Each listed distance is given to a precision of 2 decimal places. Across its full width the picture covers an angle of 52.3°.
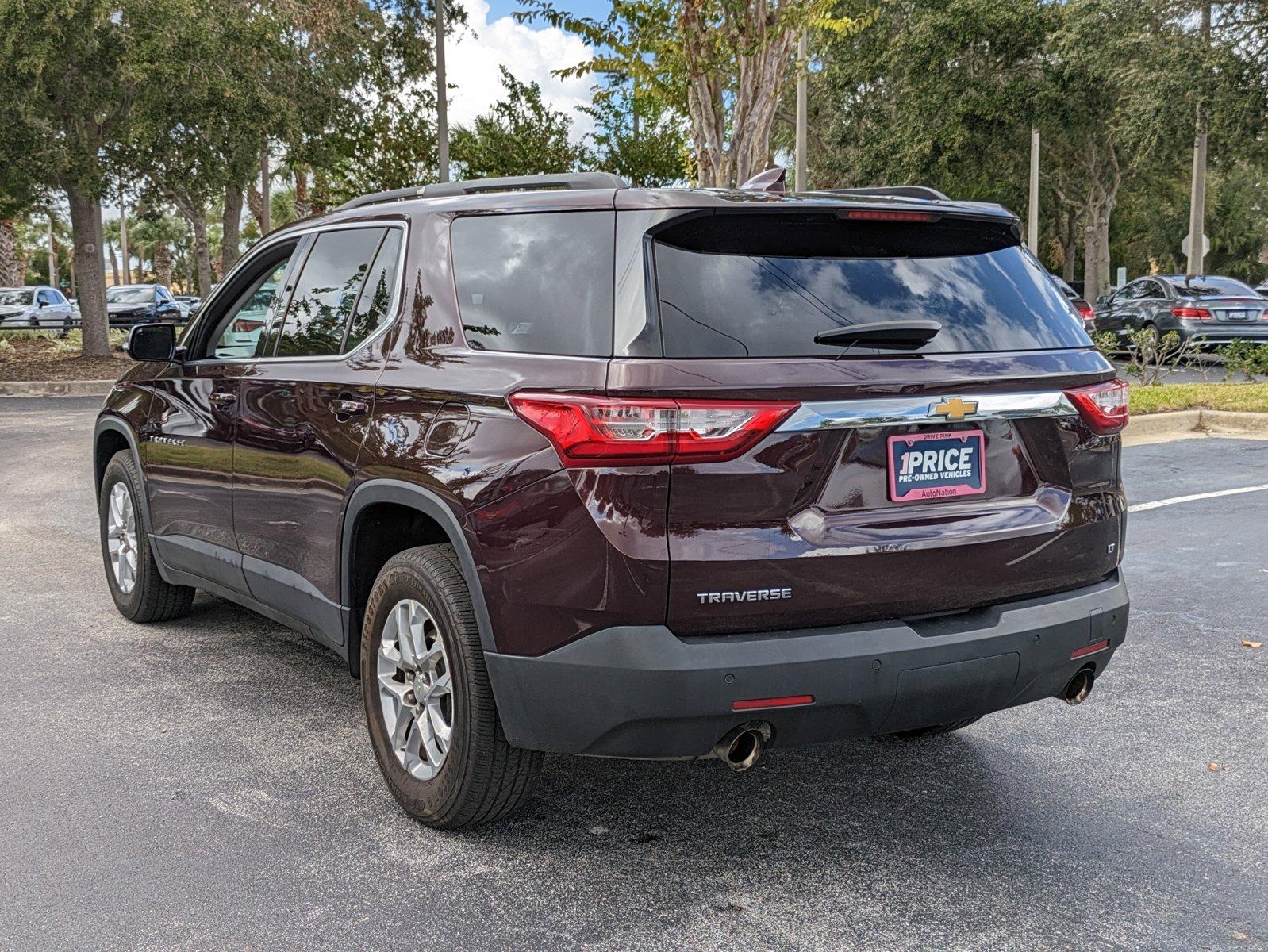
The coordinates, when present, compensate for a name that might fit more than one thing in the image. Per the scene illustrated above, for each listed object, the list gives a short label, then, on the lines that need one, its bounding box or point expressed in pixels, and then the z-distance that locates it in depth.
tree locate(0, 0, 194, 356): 18.97
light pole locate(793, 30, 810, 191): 22.36
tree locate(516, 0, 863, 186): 11.44
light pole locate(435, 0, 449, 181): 27.28
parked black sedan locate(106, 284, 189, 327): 45.28
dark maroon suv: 3.16
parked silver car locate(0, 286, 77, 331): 41.88
